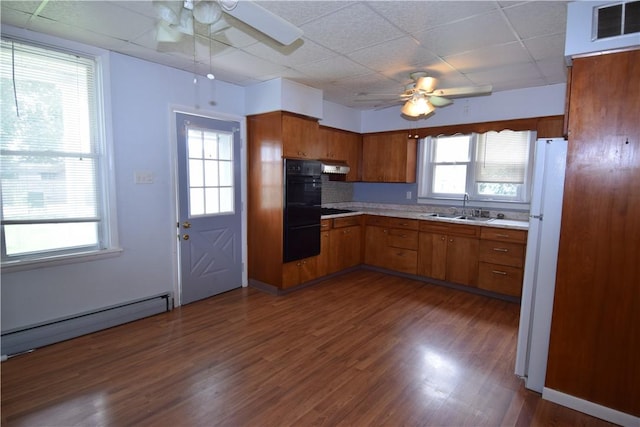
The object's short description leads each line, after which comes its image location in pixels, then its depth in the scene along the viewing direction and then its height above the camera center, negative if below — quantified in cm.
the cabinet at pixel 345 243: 456 -88
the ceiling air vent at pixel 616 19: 180 +98
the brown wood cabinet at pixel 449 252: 404 -87
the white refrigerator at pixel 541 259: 211 -49
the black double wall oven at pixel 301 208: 385 -32
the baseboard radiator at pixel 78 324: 256 -131
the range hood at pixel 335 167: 467 +24
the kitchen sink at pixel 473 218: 421 -43
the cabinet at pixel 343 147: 470 +56
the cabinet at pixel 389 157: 494 +43
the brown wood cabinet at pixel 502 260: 370 -87
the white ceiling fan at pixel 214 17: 155 +84
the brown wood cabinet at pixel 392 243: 455 -87
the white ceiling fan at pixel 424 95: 313 +90
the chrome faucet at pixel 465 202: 464 -24
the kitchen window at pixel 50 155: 251 +19
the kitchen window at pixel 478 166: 421 +28
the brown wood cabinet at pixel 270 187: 381 -7
